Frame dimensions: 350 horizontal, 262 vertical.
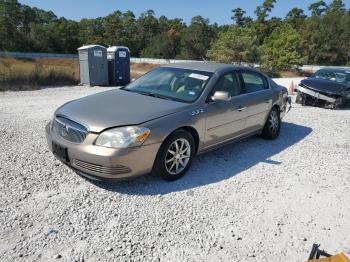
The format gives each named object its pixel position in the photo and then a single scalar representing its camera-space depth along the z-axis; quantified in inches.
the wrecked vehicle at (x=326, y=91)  381.1
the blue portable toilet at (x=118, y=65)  543.8
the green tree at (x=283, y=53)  1202.0
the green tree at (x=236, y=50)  1141.7
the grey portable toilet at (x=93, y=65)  516.4
